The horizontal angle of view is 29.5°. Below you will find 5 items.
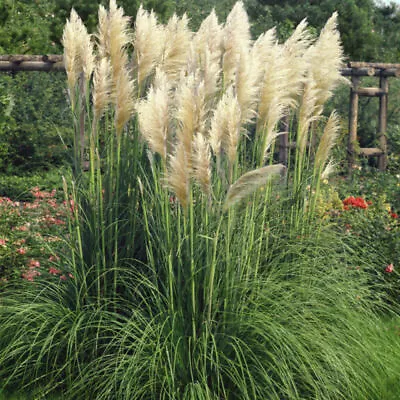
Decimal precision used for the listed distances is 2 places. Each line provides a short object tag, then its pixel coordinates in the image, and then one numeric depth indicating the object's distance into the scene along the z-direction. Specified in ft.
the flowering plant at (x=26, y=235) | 18.22
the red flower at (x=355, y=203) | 24.20
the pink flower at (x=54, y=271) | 16.77
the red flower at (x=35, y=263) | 18.44
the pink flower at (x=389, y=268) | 21.25
